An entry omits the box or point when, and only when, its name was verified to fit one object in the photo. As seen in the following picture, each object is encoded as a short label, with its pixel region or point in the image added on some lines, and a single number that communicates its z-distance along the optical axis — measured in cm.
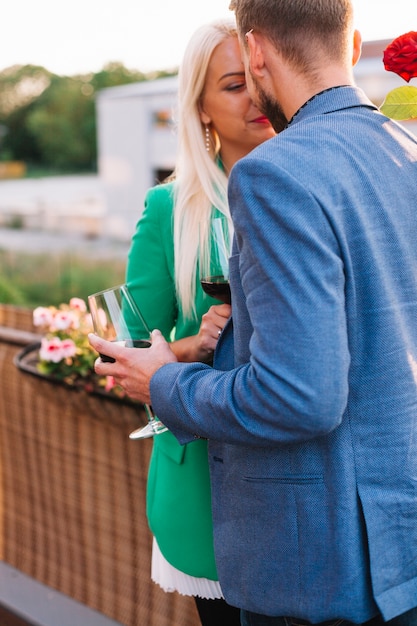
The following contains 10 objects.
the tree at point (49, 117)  6150
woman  149
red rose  118
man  93
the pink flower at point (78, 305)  240
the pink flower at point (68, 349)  213
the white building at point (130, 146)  2861
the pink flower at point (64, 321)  225
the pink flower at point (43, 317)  231
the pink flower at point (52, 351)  214
